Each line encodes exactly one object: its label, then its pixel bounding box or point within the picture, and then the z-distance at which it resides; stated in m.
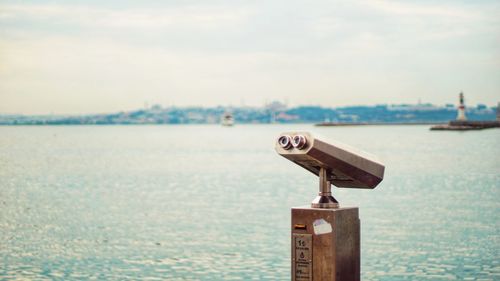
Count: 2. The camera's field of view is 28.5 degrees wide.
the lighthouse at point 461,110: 157.68
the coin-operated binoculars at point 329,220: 6.49
